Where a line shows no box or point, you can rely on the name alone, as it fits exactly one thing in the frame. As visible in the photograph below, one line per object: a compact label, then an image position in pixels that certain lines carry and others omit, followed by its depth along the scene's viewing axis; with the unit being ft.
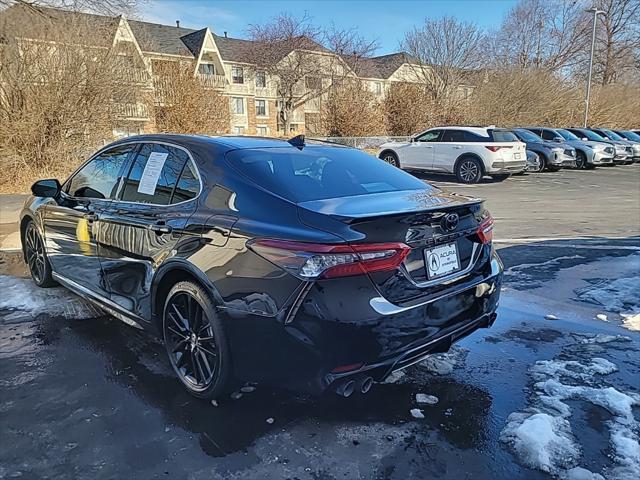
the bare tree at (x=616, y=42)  152.05
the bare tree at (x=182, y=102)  62.85
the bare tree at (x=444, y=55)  111.59
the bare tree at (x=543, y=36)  140.77
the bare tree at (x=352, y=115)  83.51
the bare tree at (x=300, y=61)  130.00
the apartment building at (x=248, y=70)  130.21
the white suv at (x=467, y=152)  49.73
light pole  88.80
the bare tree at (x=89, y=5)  53.83
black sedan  7.85
